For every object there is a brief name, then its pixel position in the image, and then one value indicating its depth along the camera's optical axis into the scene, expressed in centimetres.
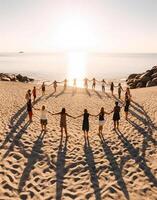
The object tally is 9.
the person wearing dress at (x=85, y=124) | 941
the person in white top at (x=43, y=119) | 985
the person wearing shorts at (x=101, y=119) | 961
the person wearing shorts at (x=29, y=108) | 1112
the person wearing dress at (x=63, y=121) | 942
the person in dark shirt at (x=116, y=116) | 1034
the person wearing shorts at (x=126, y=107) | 1203
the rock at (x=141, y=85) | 3004
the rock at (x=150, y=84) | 2766
